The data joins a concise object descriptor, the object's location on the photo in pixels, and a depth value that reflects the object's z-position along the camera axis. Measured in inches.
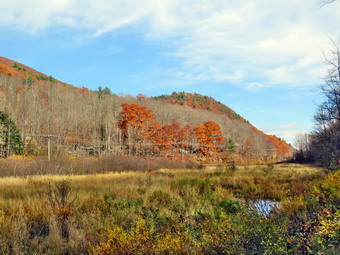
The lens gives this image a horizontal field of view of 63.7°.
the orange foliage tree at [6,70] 2534.4
